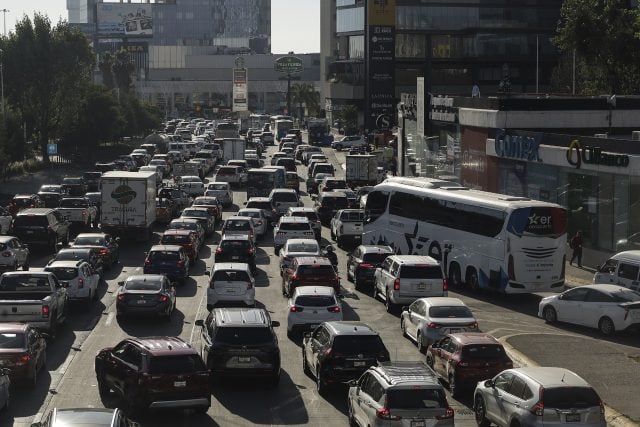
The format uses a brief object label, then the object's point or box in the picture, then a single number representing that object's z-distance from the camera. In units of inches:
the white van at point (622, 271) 1379.2
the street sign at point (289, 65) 7529.5
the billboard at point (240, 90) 6176.2
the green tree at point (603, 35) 3218.5
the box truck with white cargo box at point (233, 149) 3713.1
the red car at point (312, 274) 1376.7
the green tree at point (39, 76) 4160.9
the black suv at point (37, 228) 1856.5
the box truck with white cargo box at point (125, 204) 1978.3
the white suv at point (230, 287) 1311.5
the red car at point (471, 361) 937.5
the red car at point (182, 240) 1747.0
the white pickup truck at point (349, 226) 2018.9
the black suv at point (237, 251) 1653.5
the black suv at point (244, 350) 942.4
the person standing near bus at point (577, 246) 1748.3
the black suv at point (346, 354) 924.0
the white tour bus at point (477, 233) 1446.9
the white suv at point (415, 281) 1344.7
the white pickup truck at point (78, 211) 2155.5
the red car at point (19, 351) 924.0
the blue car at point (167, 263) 1521.0
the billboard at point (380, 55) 3917.3
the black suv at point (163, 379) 831.7
